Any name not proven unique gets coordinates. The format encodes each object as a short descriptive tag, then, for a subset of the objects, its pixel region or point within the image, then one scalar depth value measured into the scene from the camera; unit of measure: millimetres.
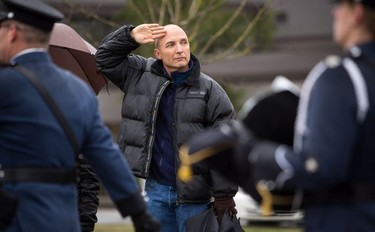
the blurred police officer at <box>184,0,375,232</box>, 7532
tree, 24433
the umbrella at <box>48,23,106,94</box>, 14763
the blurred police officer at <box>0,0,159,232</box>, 9155
